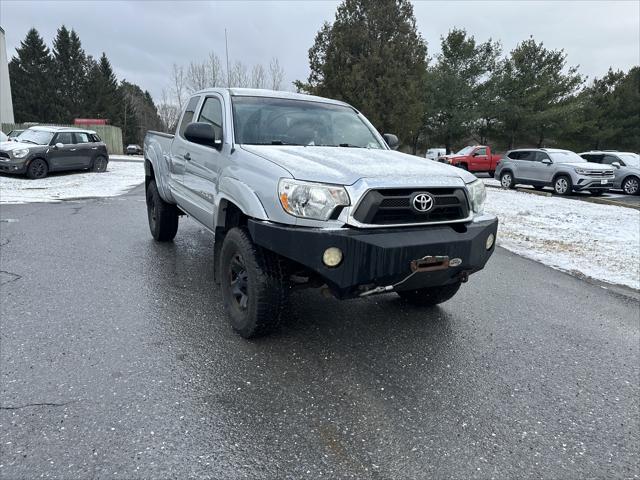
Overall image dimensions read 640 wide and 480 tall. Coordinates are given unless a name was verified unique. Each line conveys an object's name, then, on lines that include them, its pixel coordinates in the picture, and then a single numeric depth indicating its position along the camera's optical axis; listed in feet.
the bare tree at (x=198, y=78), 117.70
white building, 109.29
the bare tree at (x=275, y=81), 123.56
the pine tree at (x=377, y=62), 78.89
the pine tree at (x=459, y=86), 114.93
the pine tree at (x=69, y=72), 197.67
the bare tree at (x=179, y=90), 150.74
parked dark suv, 43.91
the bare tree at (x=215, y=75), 115.73
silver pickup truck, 9.12
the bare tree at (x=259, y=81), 122.39
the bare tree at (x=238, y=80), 118.93
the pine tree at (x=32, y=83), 191.52
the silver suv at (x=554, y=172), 50.01
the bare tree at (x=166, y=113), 228.20
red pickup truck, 80.38
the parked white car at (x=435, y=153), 101.09
